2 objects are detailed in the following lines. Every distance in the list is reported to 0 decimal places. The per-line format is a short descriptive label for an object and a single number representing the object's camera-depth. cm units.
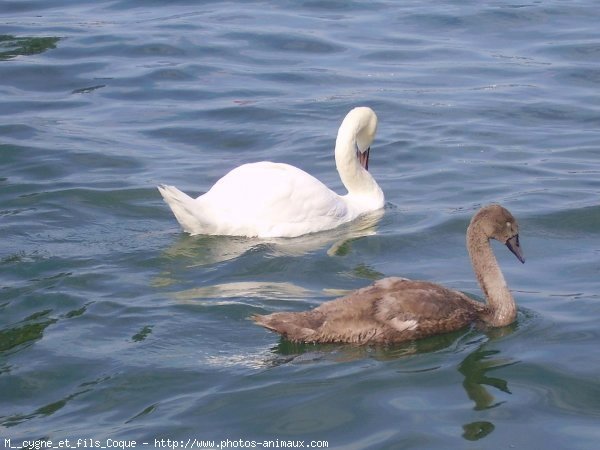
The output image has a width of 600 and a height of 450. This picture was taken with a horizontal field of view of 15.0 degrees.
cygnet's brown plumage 1341
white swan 1768
